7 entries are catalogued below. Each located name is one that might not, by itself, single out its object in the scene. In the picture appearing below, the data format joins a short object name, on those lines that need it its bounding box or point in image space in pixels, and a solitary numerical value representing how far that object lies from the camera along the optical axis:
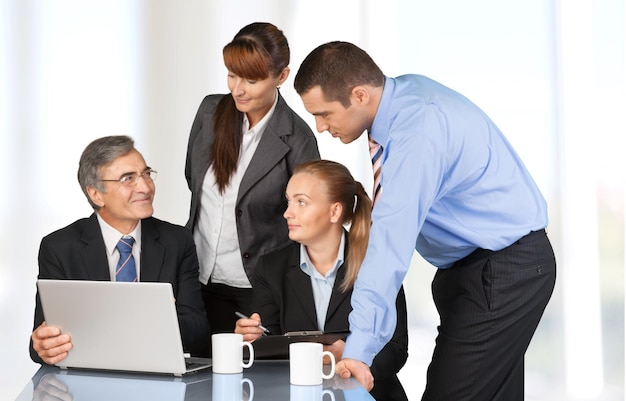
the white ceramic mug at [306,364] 2.23
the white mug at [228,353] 2.38
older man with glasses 3.06
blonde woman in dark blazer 3.01
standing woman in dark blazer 3.28
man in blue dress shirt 2.41
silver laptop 2.37
